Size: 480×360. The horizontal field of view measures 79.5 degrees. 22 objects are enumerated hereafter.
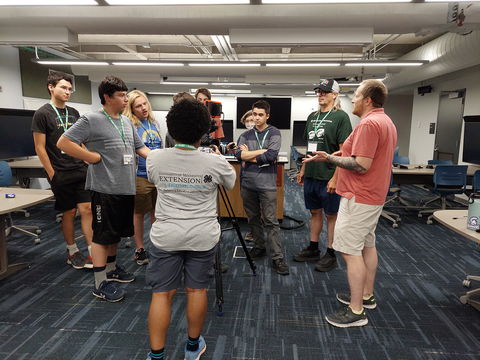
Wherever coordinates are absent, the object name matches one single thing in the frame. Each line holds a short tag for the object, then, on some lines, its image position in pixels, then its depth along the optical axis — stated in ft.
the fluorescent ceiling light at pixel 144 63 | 17.90
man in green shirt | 8.14
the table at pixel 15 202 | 7.14
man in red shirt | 5.61
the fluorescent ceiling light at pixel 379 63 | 17.34
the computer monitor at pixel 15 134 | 15.11
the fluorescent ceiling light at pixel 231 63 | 17.23
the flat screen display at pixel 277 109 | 33.86
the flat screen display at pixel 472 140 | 16.47
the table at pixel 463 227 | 5.53
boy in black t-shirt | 7.91
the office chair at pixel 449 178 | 14.06
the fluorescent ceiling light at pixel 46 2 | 7.79
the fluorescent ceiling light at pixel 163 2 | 7.80
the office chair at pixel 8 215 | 11.10
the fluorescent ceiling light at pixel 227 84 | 27.37
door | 20.57
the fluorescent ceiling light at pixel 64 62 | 16.85
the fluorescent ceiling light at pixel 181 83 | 25.18
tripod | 6.23
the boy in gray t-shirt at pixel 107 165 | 6.33
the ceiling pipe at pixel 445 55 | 14.38
